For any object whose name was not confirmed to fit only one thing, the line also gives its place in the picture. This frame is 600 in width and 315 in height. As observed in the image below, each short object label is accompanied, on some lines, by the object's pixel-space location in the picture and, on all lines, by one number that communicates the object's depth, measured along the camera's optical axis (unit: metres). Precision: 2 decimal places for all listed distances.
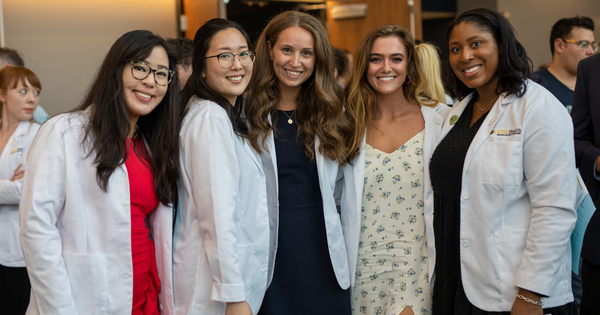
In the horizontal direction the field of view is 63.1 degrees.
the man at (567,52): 4.00
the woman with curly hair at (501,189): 1.74
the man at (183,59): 3.00
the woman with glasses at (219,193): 1.80
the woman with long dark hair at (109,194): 1.60
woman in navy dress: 2.18
